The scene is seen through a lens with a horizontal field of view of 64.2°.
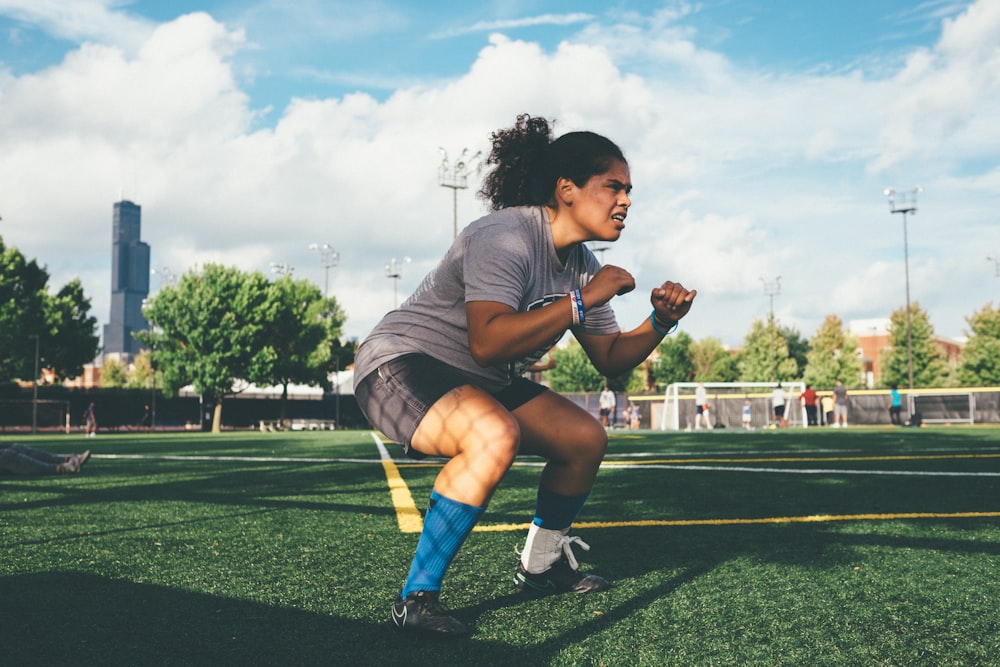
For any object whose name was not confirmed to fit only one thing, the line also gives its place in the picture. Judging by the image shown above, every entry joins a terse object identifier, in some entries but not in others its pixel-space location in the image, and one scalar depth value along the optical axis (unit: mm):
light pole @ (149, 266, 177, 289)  56844
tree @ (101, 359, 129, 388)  99169
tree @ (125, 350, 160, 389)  95706
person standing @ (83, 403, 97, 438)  33800
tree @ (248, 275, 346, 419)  51859
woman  2699
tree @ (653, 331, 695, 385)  83500
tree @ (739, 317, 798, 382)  72750
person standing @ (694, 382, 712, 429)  30527
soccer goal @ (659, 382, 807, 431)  42344
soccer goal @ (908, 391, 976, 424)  36344
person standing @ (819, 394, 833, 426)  39309
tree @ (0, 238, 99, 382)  44000
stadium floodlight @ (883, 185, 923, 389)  45366
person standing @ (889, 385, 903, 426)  31109
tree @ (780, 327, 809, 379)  93750
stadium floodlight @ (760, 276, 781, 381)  66719
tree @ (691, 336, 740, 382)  86312
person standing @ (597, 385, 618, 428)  31578
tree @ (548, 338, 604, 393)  76625
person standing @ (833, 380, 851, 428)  33375
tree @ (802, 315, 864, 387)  67062
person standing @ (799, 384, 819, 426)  33094
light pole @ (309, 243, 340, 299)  63594
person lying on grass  8531
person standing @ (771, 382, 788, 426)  30041
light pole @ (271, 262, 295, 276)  63688
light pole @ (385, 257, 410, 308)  68688
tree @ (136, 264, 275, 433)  48812
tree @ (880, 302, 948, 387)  59875
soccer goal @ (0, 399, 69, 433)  44625
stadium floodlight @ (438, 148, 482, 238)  40062
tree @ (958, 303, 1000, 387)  54531
